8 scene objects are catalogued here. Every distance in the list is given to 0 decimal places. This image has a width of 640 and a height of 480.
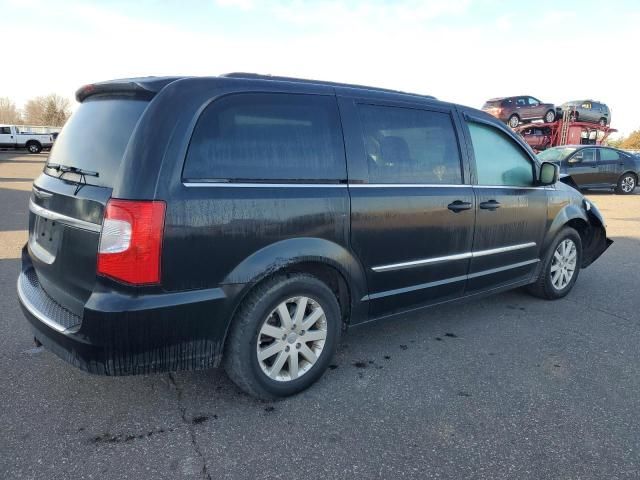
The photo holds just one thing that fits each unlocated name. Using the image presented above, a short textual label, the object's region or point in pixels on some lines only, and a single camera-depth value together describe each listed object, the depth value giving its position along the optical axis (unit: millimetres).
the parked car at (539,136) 20625
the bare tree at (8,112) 82488
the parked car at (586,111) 20188
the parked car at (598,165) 14195
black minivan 2264
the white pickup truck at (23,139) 33781
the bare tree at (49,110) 64500
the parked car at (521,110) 20609
